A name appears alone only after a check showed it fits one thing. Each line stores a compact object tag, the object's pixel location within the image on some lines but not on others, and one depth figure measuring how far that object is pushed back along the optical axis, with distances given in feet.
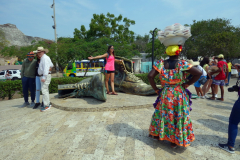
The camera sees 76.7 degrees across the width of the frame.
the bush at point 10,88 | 22.07
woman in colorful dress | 6.97
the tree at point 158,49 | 83.66
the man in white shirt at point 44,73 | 13.32
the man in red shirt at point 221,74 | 17.10
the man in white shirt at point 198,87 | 18.56
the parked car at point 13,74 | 58.90
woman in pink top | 16.02
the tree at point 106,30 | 84.38
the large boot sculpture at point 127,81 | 17.56
